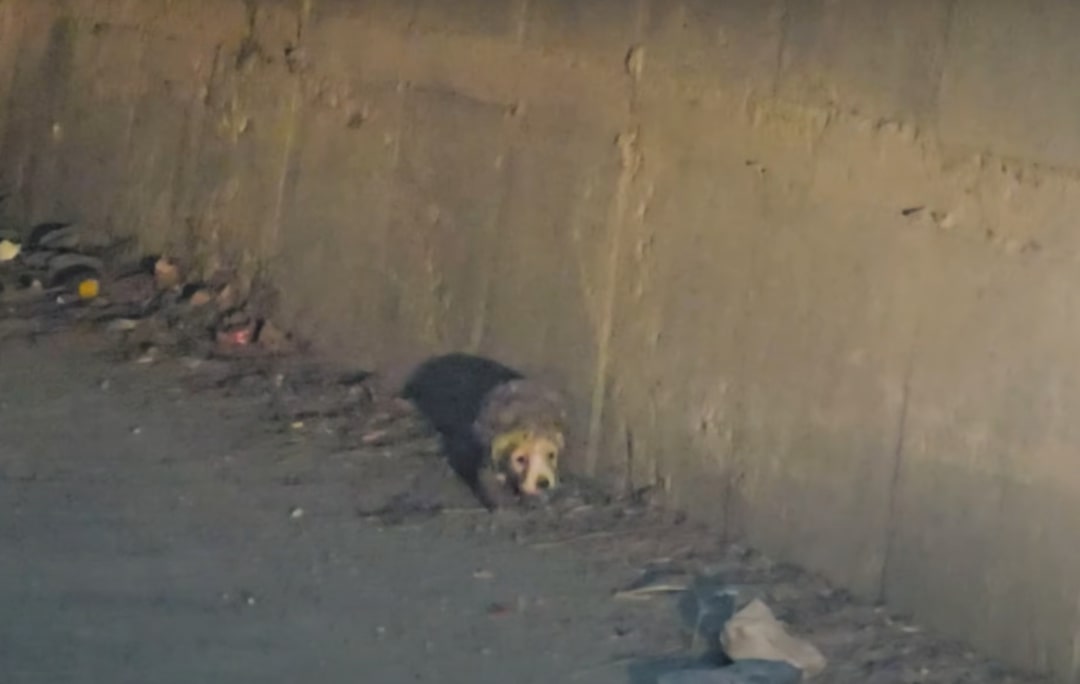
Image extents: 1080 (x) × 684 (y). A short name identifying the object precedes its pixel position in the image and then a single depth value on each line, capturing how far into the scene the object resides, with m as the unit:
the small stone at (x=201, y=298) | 6.73
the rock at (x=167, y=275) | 6.86
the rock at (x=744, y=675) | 4.15
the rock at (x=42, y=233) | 7.20
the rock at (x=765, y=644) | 4.32
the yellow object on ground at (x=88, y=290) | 6.85
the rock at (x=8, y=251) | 7.12
